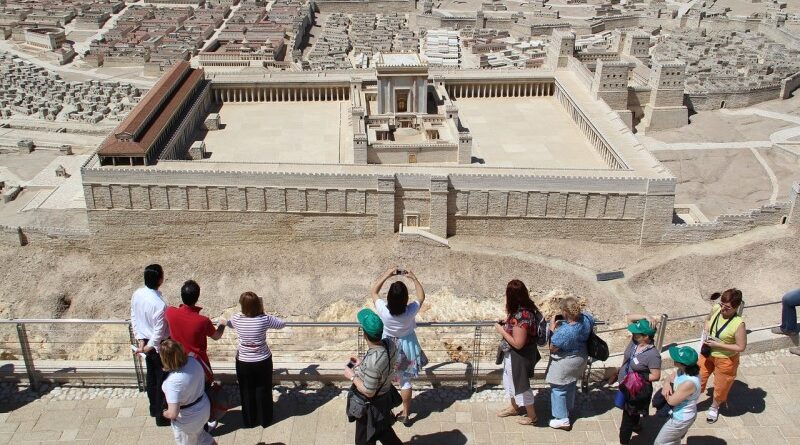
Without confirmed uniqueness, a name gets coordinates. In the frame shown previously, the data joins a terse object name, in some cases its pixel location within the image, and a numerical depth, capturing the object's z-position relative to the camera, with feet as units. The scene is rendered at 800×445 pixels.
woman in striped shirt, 43.37
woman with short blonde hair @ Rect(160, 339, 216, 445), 37.55
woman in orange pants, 44.96
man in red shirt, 42.47
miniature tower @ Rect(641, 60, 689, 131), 191.01
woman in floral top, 43.52
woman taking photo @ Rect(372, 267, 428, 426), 41.91
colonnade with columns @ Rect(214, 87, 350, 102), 183.21
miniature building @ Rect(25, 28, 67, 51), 279.08
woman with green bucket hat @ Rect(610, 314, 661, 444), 42.57
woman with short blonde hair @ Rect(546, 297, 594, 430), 43.73
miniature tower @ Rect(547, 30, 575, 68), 191.42
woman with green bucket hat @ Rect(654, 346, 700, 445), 39.93
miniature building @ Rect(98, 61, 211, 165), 132.98
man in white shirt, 43.24
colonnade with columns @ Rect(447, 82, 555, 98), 189.06
